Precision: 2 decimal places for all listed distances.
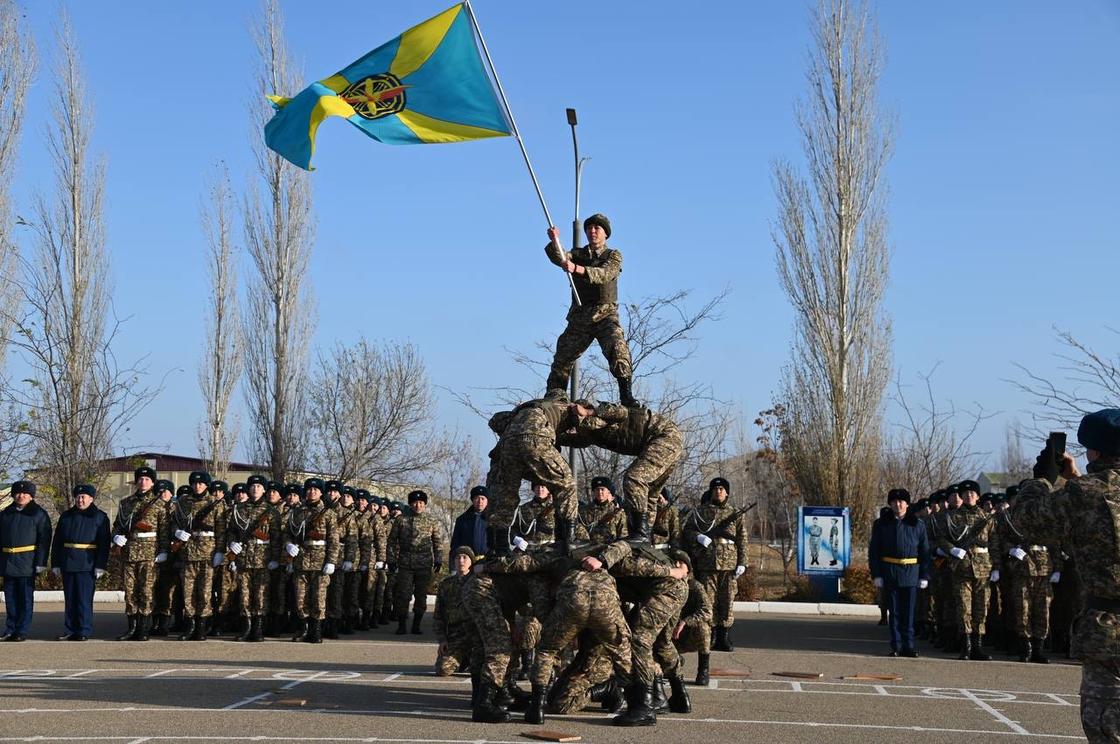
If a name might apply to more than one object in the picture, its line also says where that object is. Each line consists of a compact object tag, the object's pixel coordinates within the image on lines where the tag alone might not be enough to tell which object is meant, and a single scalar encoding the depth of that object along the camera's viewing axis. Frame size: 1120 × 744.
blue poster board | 21.50
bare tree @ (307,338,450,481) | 32.50
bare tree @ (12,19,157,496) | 25.91
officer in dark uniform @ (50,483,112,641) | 15.69
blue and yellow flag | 10.70
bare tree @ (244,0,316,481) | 30.78
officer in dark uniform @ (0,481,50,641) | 15.52
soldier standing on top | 10.11
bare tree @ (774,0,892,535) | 27.02
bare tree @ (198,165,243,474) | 34.66
